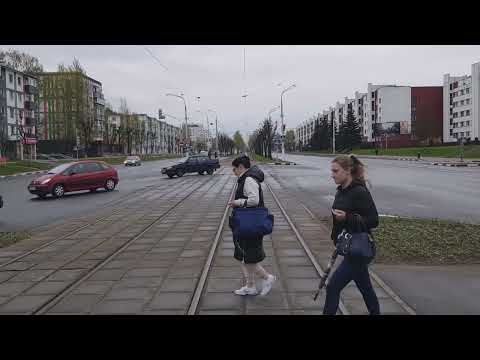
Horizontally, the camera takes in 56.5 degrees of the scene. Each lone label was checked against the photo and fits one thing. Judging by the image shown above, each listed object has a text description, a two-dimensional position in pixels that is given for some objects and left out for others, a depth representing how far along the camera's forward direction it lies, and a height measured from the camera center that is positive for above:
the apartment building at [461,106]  85.19 +8.96
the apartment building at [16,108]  65.57 +7.32
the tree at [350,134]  96.44 +3.70
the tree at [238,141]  158.50 +3.85
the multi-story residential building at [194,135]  183.50 +7.37
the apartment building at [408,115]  101.75 +8.19
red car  17.81 -1.08
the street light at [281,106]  57.04 +5.83
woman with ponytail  3.95 -0.58
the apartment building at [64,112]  65.19 +6.58
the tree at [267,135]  72.19 +2.88
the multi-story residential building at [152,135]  104.00 +5.76
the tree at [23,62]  75.44 +15.84
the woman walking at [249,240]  4.89 -0.99
